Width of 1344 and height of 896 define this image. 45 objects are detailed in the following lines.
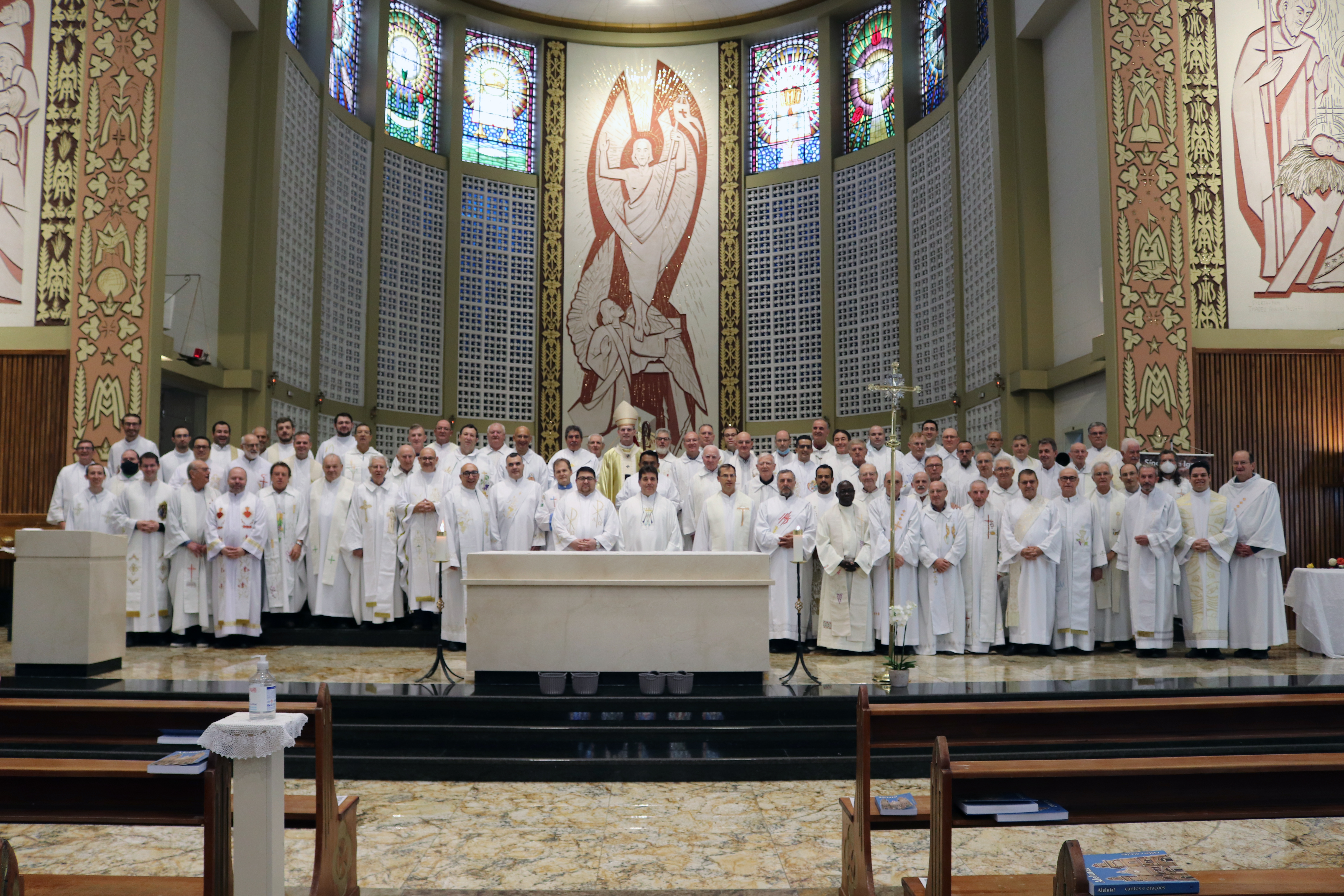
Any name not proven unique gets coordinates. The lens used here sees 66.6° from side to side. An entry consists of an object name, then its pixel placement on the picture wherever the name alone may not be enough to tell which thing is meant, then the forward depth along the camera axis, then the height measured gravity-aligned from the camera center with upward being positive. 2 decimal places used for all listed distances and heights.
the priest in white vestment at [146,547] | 8.89 -0.31
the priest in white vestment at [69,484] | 9.11 +0.25
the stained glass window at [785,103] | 15.56 +6.24
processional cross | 6.59 +0.45
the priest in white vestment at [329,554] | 9.35 -0.40
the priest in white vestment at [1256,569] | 8.52 -0.51
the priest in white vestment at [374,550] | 9.17 -0.35
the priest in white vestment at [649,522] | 8.70 -0.10
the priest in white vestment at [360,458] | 9.91 +0.52
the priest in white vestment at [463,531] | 8.71 -0.18
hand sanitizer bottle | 3.09 -0.56
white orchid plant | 6.29 -0.71
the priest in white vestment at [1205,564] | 8.45 -0.47
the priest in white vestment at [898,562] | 8.81 -0.45
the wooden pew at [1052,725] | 3.52 -0.95
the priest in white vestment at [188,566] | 8.89 -0.48
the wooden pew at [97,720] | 5.12 -1.07
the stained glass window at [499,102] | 15.54 +6.26
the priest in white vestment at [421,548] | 9.20 -0.34
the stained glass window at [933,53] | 13.79 +6.26
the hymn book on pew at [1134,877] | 2.46 -0.91
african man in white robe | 8.69 -0.70
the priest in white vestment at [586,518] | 8.31 -0.07
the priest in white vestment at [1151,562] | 8.45 -0.45
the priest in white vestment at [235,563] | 8.83 -0.45
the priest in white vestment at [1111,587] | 8.90 -0.69
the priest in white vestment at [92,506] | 8.91 +0.04
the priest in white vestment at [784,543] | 8.94 -0.29
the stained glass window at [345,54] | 13.77 +6.26
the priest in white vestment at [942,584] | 8.77 -0.64
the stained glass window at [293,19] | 12.74 +6.20
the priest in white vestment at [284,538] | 9.23 -0.25
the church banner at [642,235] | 15.53 +4.22
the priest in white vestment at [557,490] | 8.65 +0.17
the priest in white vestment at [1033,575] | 8.62 -0.56
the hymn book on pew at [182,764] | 3.35 -0.85
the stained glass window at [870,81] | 14.74 +6.27
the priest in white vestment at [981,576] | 8.86 -0.59
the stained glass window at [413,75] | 14.70 +6.37
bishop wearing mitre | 10.09 +0.47
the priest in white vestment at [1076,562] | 8.71 -0.46
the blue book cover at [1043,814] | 3.19 -0.97
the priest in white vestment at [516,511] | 9.35 -0.01
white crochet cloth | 2.98 -0.66
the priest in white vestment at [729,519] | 9.23 -0.09
